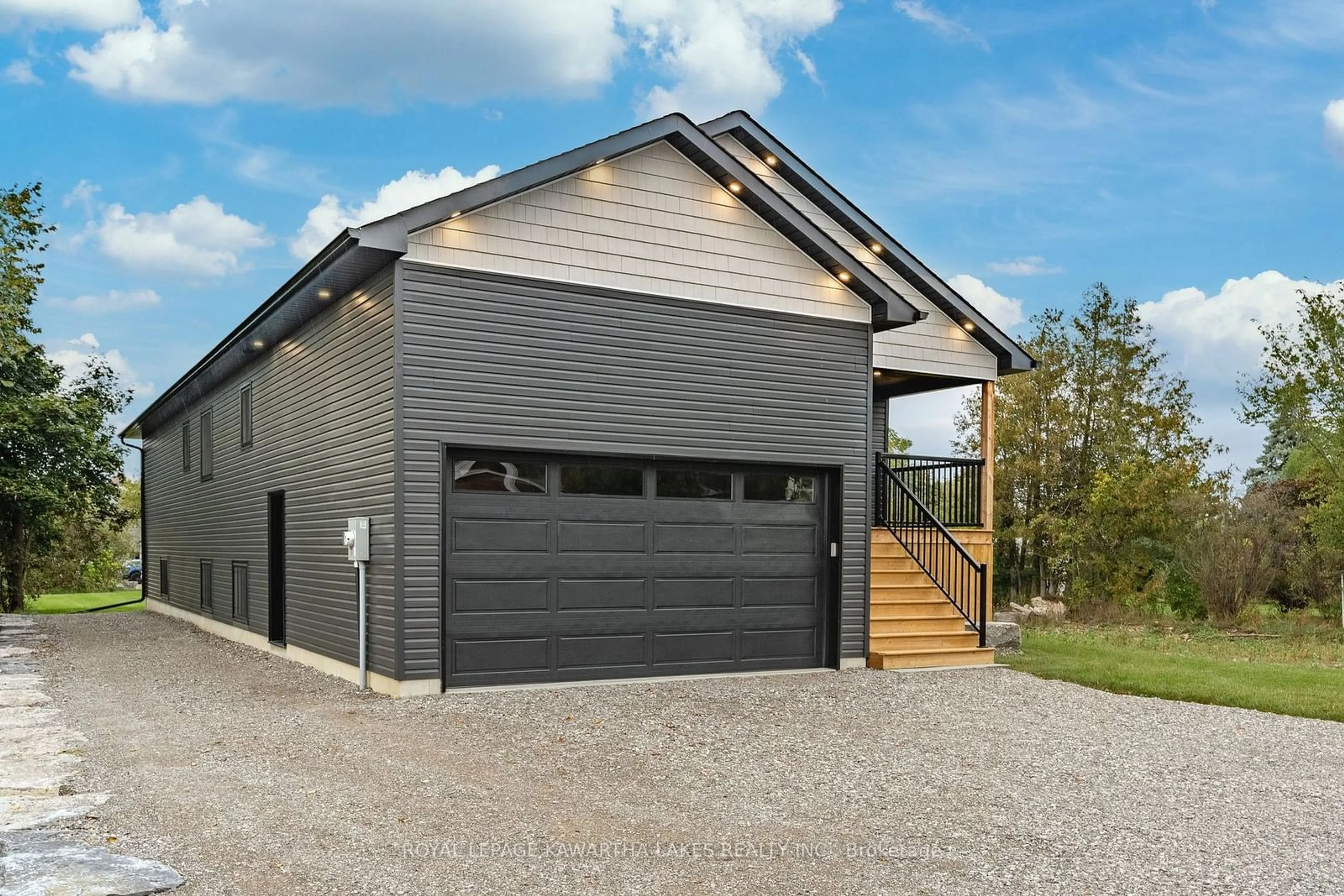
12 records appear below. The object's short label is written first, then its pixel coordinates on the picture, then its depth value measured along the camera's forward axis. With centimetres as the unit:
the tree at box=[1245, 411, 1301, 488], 4009
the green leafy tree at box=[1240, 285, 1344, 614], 2050
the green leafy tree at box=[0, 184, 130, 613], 1598
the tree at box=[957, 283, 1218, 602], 2333
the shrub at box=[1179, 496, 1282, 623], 1898
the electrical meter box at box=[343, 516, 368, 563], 976
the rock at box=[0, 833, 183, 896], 426
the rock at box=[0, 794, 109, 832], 526
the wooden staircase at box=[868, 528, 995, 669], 1188
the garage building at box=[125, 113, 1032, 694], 962
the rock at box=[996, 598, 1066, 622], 2086
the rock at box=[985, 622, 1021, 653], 1331
